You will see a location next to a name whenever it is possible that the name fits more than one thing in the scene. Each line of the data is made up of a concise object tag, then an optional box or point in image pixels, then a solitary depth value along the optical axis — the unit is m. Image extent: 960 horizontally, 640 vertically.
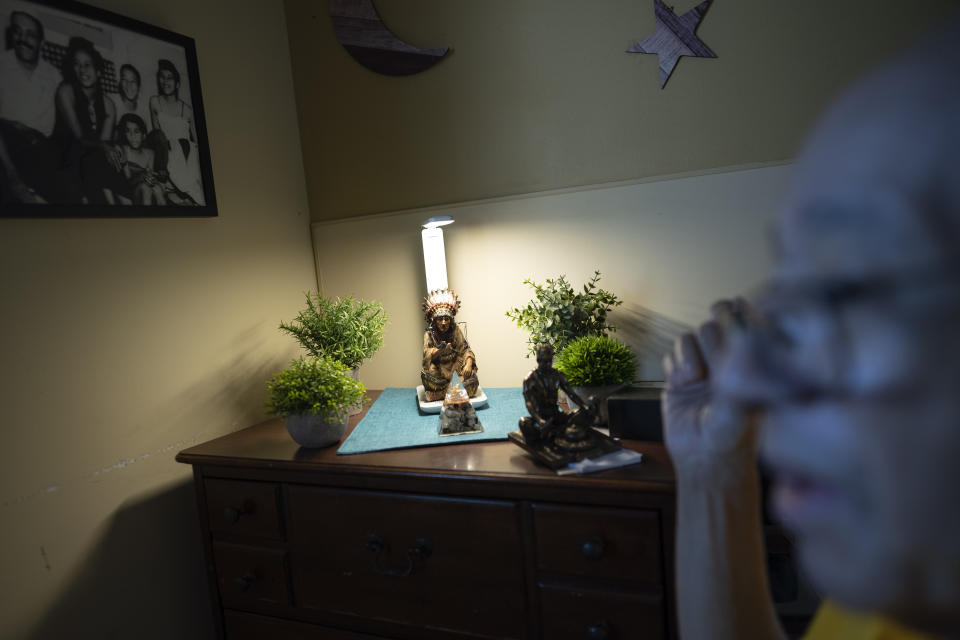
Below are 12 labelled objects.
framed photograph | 1.23
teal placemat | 1.31
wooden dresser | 1.03
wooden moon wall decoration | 1.79
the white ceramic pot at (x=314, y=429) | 1.34
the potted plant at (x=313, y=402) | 1.33
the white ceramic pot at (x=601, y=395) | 1.32
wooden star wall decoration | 1.45
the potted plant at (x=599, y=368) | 1.33
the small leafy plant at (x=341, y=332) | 1.66
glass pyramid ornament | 1.35
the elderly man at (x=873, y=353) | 0.24
